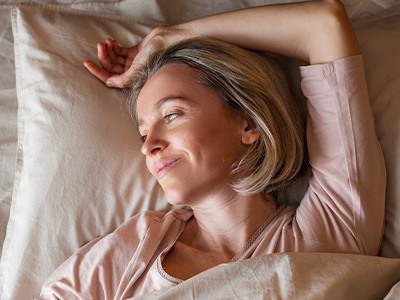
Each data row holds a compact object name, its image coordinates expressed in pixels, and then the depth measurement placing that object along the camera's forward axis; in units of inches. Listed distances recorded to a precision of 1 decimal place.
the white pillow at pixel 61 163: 54.6
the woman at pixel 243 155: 48.7
